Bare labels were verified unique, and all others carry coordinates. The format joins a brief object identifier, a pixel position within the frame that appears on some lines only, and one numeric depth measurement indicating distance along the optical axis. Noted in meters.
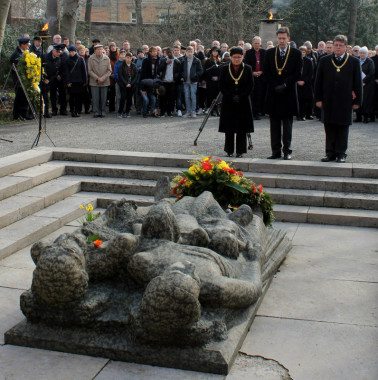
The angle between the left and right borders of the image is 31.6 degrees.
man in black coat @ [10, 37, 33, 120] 15.24
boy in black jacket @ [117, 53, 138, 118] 16.52
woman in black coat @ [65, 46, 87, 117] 16.38
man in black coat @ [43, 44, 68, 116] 16.33
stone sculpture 4.56
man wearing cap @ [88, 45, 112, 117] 16.42
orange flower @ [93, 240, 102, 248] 5.30
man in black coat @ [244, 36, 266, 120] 16.12
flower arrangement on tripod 12.81
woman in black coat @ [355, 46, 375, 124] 15.80
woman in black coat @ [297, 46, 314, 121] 16.06
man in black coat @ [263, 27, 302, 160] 10.67
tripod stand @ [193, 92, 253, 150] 11.49
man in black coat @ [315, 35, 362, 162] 10.28
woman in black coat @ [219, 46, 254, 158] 10.86
